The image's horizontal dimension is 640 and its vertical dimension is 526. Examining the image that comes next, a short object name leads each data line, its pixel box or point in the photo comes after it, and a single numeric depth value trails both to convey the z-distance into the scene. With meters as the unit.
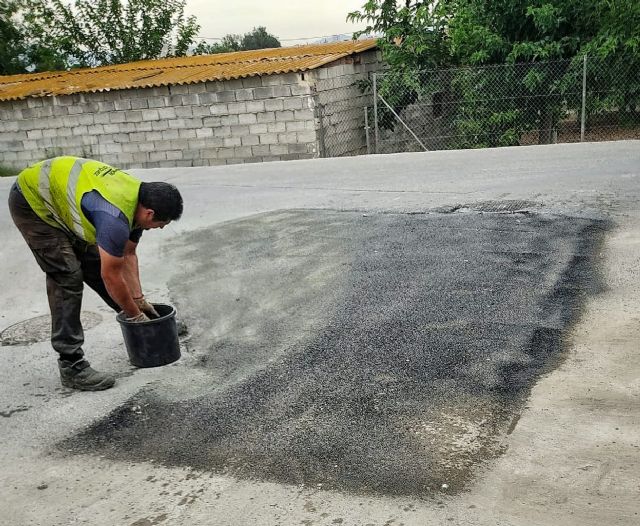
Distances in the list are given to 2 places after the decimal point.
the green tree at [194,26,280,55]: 52.08
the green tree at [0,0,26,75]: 24.81
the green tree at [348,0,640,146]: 13.04
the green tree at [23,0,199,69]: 25.38
